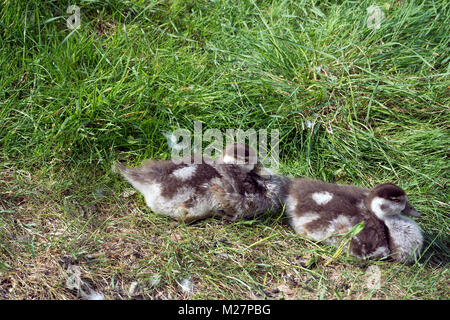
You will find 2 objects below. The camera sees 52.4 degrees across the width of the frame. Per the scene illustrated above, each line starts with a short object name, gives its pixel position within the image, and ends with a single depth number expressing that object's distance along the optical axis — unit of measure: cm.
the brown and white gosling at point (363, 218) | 322
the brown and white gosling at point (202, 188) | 333
